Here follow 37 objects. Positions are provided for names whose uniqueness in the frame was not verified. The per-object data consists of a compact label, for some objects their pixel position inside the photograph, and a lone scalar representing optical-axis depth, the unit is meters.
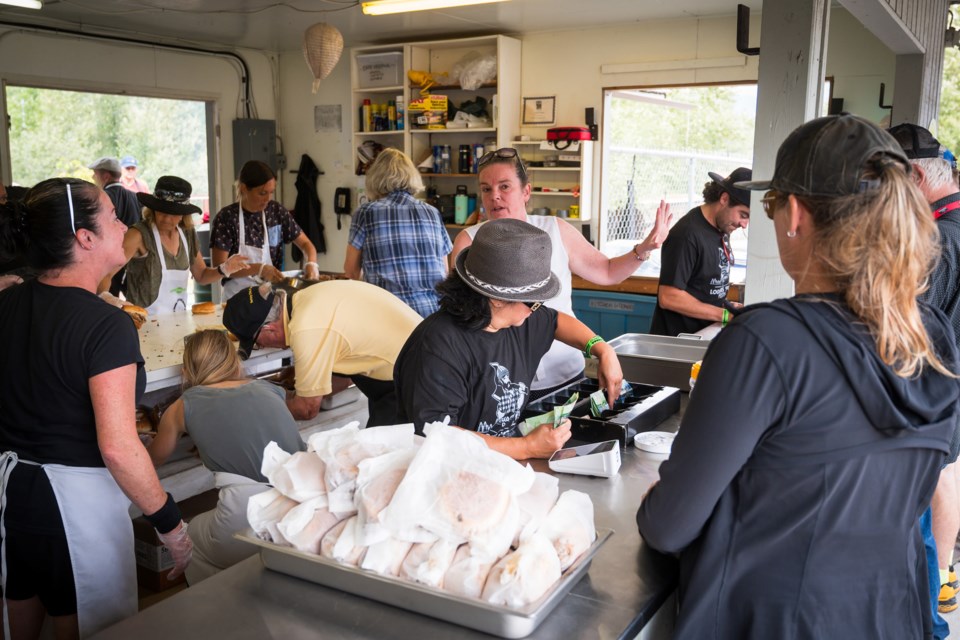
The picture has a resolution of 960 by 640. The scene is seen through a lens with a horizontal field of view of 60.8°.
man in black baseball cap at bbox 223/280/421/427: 3.10
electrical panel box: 8.48
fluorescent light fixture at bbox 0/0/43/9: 5.42
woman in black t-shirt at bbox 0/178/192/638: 2.00
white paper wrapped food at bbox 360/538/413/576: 1.35
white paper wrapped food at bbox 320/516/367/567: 1.38
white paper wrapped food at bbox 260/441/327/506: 1.45
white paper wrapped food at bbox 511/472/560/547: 1.41
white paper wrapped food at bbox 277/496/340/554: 1.43
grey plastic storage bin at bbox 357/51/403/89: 7.62
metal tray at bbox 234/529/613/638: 1.27
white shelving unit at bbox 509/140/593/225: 6.88
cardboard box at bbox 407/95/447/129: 7.32
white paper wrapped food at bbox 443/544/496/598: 1.30
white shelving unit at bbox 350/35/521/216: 7.08
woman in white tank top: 3.08
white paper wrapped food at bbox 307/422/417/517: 1.41
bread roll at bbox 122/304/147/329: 3.95
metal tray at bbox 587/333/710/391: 3.00
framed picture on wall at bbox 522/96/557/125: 7.13
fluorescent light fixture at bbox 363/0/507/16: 5.16
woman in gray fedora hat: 2.08
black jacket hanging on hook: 8.64
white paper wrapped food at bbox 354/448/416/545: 1.35
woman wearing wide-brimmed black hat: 4.45
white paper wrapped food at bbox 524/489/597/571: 1.42
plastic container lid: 2.16
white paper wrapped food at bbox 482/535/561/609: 1.27
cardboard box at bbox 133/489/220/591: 3.04
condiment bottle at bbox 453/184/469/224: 7.52
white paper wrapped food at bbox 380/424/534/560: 1.31
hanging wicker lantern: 5.53
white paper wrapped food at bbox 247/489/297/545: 1.47
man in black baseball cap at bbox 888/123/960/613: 2.85
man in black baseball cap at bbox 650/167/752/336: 3.81
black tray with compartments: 2.23
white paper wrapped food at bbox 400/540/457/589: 1.31
